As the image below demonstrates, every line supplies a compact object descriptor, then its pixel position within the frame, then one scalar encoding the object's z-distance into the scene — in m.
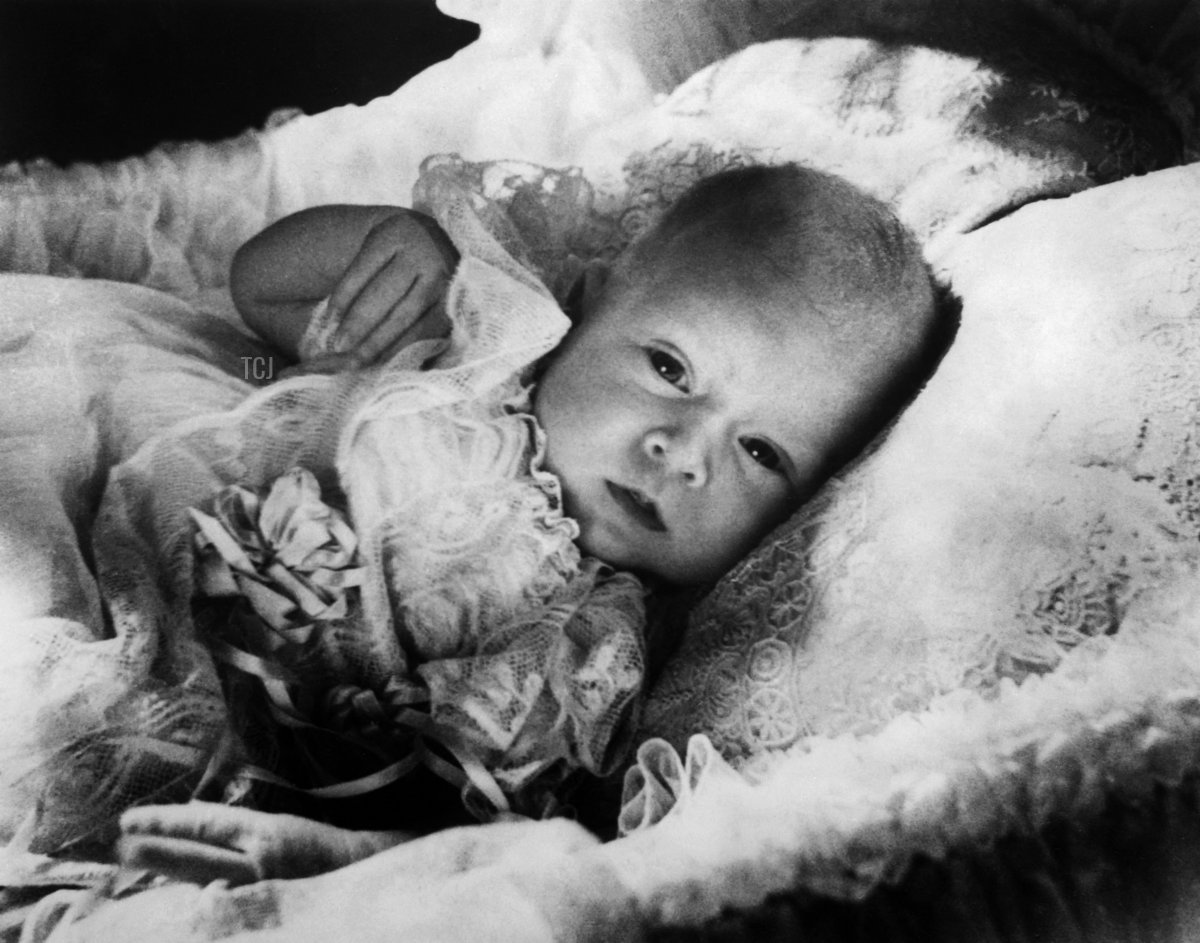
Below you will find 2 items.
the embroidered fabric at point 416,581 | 0.57
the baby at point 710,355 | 0.63
